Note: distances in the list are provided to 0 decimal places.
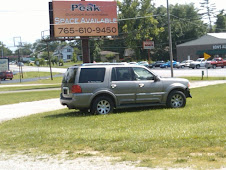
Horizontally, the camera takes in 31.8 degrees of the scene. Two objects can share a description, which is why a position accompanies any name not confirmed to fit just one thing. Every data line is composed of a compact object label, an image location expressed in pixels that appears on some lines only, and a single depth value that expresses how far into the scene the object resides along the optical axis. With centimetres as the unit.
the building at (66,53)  18525
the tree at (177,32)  10469
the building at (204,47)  8600
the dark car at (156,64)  8781
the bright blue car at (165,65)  8519
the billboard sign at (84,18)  4066
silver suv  1342
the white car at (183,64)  7787
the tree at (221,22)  12791
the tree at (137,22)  9731
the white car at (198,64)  7088
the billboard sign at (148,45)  4661
